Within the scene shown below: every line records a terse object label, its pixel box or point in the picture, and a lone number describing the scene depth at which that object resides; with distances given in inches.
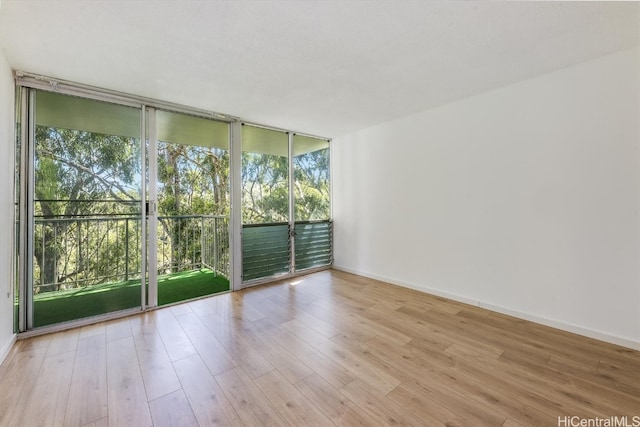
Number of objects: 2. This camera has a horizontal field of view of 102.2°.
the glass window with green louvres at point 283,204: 148.5
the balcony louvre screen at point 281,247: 147.5
